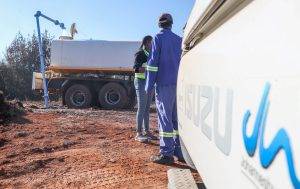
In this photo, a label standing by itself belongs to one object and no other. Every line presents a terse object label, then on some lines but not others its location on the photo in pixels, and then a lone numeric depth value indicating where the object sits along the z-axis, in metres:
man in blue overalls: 3.40
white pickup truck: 0.69
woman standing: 4.72
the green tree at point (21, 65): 17.09
